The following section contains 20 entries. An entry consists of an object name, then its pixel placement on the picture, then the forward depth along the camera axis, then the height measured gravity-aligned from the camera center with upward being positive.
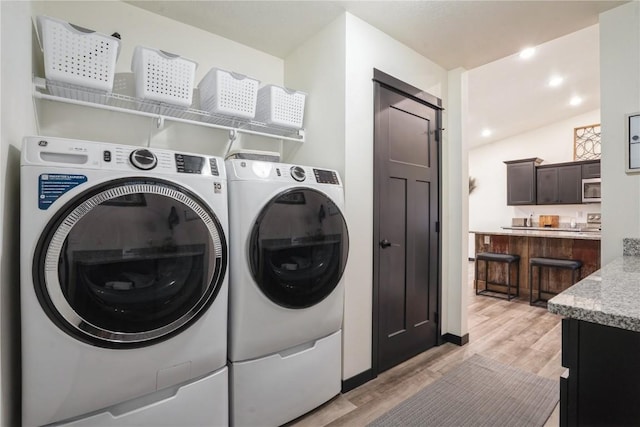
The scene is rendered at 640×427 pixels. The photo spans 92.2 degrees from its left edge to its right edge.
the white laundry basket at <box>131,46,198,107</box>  1.51 +0.70
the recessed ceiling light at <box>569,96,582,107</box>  5.55 +2.19
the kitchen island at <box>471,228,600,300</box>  3.65 -0.40
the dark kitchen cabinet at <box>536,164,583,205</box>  5.80 +0.68
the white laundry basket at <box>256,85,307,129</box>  1.96 +0.72
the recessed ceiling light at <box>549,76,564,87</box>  4.62 +2.13
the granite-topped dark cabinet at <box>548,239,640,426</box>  0.72 -0.34
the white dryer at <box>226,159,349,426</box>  1.45 -0.36
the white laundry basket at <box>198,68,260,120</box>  1.72 +0.70
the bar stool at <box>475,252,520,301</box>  4.00 -0.69
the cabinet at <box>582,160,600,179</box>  5.51 +0.92
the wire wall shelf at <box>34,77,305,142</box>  1.43 +0.60
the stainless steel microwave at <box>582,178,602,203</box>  5.49 +0.54
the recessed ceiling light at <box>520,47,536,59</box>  3.67 +2.00
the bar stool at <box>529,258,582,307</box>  3.54 -0.55
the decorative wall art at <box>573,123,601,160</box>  6.00 +1.54
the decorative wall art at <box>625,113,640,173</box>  1.78 +0.46
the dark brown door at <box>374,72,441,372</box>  2.18 -0.06
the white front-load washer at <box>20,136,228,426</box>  1.02 -0.26
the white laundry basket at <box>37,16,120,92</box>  1.31 +0.71
